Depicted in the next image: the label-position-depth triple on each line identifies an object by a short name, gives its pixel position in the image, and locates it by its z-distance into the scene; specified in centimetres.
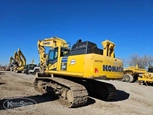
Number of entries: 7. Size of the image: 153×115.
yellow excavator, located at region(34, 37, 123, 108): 466
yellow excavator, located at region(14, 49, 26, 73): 1936
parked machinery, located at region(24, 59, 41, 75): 1889
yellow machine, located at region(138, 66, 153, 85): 1203
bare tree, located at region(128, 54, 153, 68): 4023
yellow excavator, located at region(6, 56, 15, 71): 2077
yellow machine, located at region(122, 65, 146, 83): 1377
